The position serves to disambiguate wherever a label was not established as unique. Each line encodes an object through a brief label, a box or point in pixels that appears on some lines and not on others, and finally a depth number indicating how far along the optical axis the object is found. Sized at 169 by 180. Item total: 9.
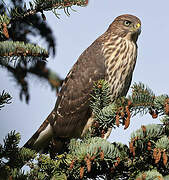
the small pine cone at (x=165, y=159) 5.23
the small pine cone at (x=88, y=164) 5.13
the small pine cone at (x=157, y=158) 5.25
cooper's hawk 9.07
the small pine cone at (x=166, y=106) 5.69
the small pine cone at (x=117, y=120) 5.88
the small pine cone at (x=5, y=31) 5.33
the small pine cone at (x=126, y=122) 5.87
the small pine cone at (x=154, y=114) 5.97
